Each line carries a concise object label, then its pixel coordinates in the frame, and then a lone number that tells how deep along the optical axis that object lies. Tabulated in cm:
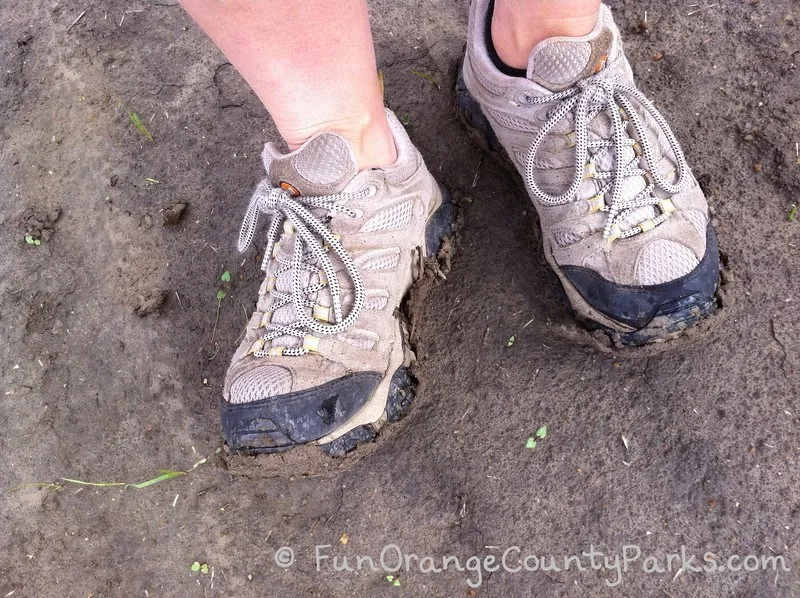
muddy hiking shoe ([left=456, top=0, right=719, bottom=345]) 54
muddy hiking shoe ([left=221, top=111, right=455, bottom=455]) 53
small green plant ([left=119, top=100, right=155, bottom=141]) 75
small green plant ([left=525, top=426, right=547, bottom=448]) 61
